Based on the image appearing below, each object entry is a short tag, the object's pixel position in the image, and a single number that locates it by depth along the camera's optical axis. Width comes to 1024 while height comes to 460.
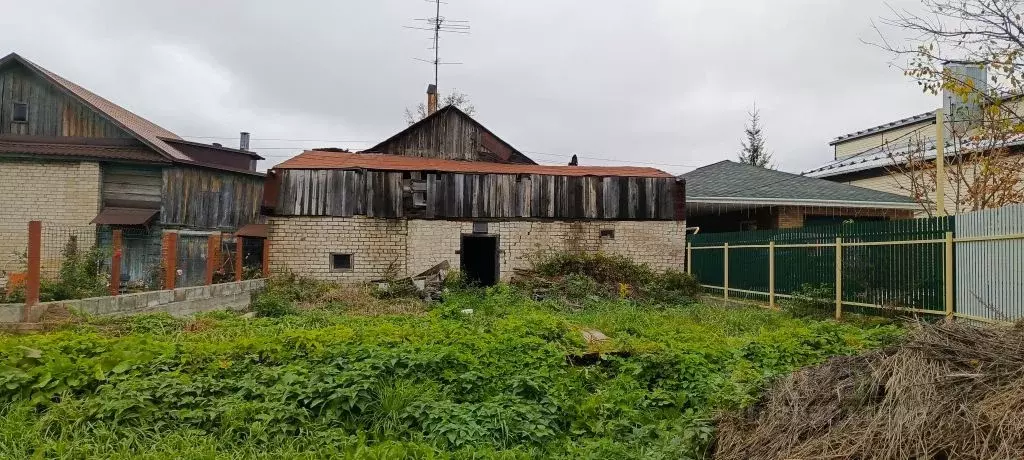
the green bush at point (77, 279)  8.91
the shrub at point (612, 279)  14.33
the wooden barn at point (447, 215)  15.50
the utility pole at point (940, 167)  10.42
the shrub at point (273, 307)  11.15
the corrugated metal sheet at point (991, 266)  6.67
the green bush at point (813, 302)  10.12
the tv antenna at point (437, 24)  25.88
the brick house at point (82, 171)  16.53
